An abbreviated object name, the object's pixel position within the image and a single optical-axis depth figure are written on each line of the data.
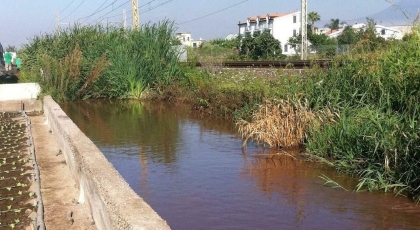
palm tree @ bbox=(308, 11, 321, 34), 73.33
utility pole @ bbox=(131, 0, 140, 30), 30.50
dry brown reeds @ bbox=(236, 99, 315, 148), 9.76
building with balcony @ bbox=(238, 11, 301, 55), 73.62
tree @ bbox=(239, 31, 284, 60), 42.66
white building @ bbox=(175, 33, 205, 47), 122.47
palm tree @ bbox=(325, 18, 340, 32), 99.82
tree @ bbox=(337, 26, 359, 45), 51.38
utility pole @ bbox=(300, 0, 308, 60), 25.02
